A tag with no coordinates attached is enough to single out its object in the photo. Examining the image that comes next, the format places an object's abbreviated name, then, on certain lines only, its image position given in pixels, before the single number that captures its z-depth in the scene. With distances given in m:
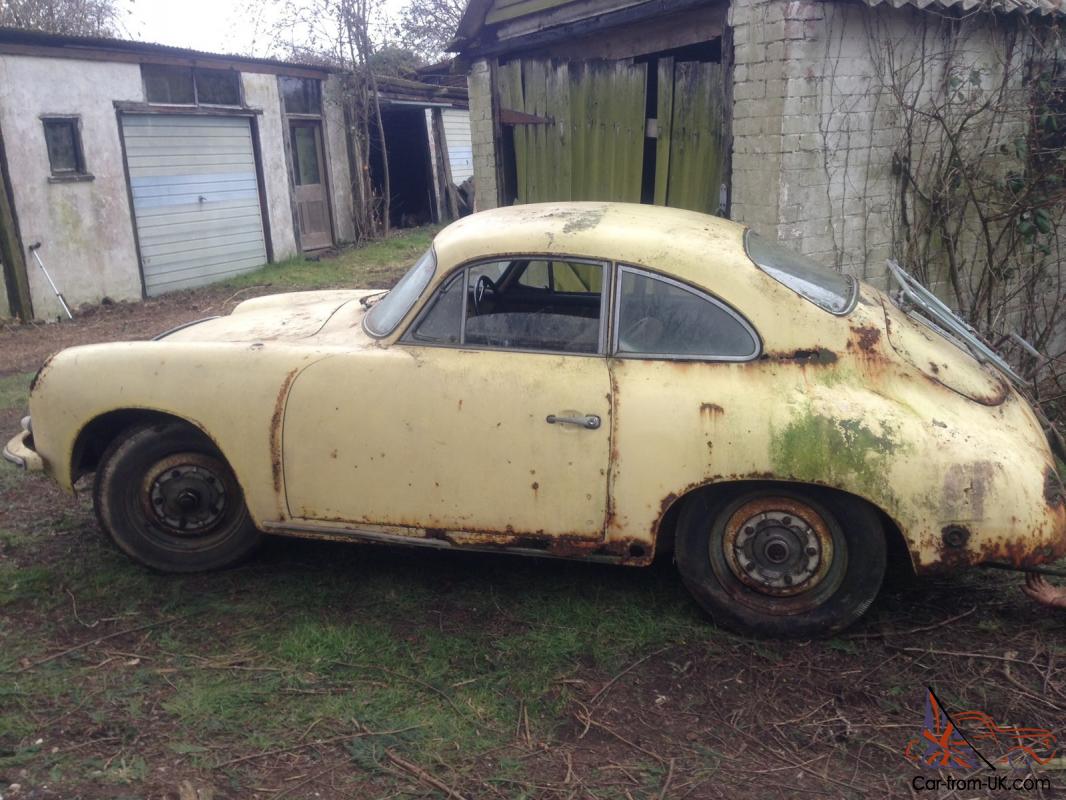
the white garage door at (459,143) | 19.17
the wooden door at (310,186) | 15.55
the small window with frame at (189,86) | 12.03
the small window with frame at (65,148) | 10.70
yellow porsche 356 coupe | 3.30
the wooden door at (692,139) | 6.58
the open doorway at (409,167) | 18.58
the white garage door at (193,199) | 12.09
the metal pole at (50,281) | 10.49
